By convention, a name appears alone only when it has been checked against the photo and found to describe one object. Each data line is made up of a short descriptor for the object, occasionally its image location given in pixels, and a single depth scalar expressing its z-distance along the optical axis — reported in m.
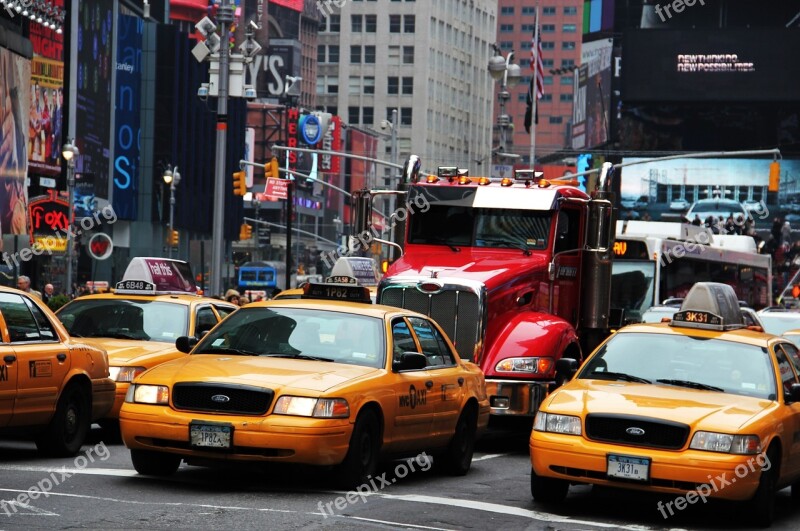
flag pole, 58.28
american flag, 58.34
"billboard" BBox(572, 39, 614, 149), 107.94
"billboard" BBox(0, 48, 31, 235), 59.62
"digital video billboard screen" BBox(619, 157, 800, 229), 97.06
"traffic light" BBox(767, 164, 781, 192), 49.69
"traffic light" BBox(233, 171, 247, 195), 44.12
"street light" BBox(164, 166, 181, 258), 76.93
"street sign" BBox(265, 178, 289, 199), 60.71
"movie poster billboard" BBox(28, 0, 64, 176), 70.19
